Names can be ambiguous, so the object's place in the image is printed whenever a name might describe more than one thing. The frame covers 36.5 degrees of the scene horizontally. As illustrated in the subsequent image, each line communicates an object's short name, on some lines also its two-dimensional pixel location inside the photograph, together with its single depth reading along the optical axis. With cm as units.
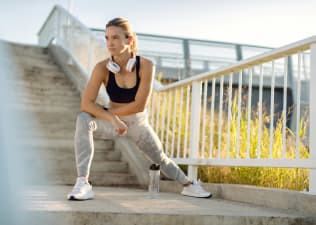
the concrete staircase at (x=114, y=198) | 223
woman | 312
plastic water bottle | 344
